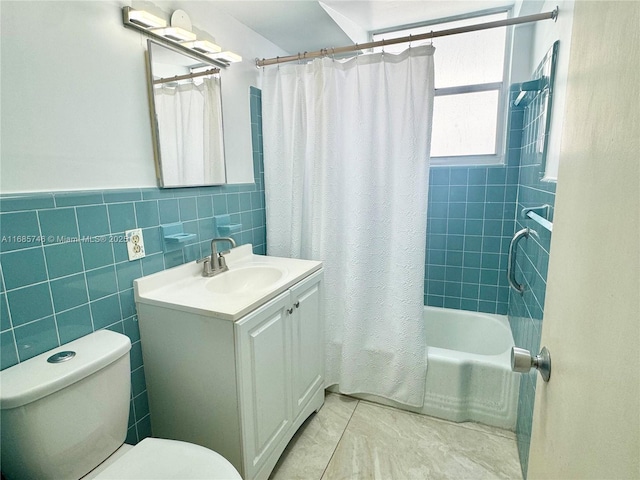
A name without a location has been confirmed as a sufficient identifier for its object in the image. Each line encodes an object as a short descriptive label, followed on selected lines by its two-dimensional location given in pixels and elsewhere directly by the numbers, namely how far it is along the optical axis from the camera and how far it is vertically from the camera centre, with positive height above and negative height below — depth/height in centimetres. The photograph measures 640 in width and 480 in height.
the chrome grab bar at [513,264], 173 -46
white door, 38 -12
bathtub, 189 -120
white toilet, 96 -73
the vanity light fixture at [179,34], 137 +67
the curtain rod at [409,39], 157 +73
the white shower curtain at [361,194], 188 -9
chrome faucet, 176 -42
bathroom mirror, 153 +32
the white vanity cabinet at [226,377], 134 -82
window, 239 +61
